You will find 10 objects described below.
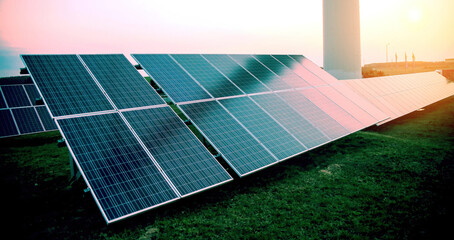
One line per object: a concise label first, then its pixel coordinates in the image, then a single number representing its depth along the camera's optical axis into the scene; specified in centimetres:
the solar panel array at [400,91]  1759
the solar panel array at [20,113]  1747
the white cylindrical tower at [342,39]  2827
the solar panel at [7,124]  1690
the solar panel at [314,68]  1628
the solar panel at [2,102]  1859
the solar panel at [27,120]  1777
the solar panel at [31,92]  2034
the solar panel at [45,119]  1850
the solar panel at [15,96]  1934
